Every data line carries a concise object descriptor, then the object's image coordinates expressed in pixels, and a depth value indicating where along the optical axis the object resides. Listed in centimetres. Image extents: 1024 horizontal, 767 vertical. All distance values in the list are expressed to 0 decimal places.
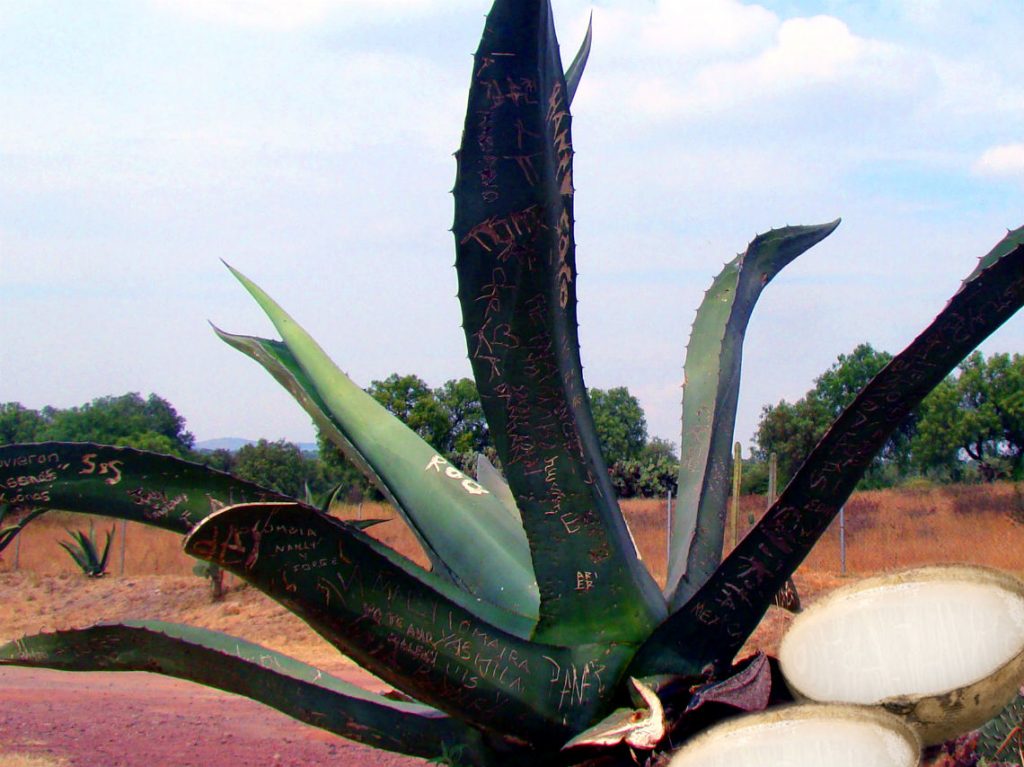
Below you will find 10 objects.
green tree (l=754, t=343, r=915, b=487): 2956
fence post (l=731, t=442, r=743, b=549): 731
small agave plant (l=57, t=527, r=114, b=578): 1233
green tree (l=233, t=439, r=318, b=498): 3120
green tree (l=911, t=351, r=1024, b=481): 2941
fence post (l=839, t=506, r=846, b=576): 1104
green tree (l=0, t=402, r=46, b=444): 3564
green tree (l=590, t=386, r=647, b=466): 3456
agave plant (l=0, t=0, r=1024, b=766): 155
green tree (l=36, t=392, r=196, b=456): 2812
